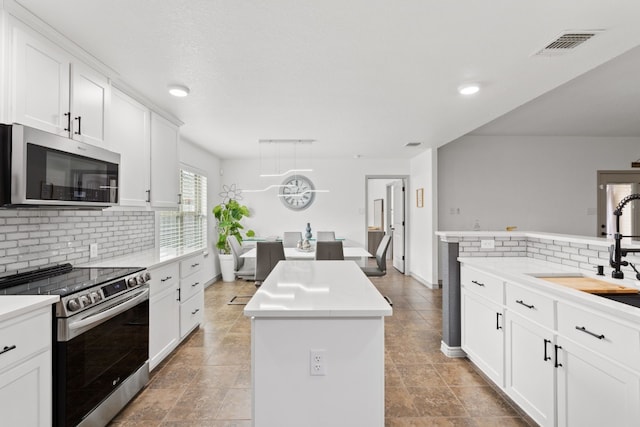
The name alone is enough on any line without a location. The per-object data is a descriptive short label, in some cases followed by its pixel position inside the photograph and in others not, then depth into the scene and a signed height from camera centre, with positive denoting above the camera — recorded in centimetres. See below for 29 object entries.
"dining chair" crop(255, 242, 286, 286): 408 -46
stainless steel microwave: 162 +26
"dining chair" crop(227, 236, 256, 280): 430 -65
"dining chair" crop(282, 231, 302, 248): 597 -37
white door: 677 -15
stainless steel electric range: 162 -67
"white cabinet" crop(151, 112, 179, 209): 320 +55
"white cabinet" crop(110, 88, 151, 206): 264 +62
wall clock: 656 +50
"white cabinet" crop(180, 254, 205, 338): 316 -77
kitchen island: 144 -64
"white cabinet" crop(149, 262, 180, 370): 260 -79
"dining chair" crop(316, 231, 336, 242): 592 -31
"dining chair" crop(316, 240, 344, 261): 410 -40
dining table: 436 -49
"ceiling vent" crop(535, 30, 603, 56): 197 +109
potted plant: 574 -19
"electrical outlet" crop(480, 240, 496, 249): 284 -23
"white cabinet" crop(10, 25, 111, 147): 172 +75
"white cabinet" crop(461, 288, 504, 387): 228 -87
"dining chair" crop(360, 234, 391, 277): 448 -62
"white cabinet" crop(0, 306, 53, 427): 132 -65
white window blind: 430 -2
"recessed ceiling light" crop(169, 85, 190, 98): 280 +108
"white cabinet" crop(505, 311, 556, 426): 178 -87
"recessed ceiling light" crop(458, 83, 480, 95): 276 +109
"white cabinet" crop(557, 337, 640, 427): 132 -76
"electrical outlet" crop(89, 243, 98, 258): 270 -27
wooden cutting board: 179 -39
